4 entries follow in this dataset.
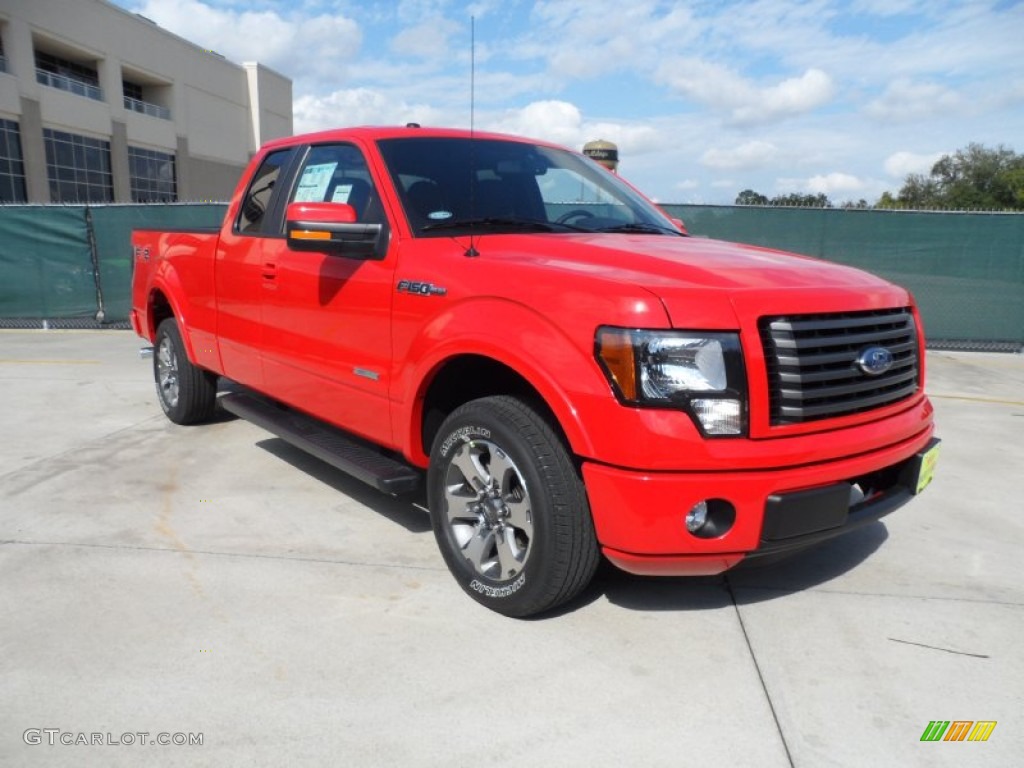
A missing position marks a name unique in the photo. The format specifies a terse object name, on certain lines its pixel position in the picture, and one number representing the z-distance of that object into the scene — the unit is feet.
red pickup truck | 8.34
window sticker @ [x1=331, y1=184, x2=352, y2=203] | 12.89
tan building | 116.16
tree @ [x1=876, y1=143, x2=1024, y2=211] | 196.13
